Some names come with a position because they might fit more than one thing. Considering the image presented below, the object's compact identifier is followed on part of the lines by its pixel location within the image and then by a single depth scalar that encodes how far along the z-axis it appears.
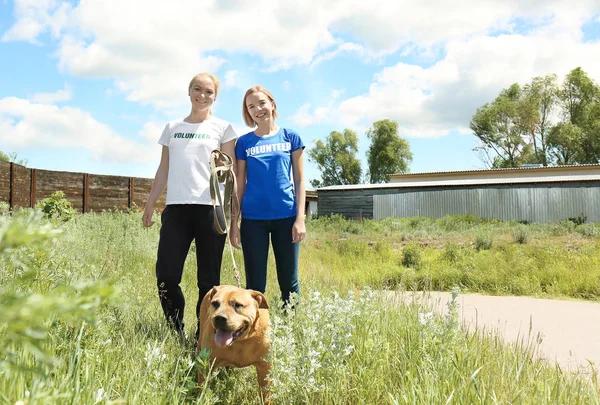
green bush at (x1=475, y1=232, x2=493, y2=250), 12.37
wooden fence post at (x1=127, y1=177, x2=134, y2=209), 17.75
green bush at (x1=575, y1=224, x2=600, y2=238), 15.24
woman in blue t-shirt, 3.63
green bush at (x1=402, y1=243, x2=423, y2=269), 10.65
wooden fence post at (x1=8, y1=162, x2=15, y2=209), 13.74
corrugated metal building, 23.66
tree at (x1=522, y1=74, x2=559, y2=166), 40.22
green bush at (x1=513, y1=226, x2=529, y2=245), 13.59
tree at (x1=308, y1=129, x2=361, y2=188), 52.78
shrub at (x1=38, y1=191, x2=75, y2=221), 10.78
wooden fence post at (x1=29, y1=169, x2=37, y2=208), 14.88
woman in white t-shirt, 3.65
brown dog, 2.54
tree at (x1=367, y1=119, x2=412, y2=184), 49.31
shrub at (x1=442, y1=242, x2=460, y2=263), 10.86
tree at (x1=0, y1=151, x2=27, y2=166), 31.04
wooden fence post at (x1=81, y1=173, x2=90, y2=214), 16.34
